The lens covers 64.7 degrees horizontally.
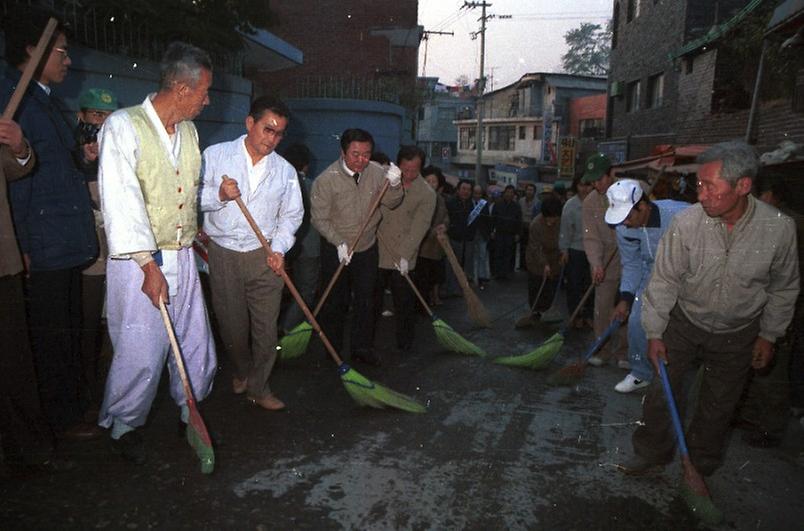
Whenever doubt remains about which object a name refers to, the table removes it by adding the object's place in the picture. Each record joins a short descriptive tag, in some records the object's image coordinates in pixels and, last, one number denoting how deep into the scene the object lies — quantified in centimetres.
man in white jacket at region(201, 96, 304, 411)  398
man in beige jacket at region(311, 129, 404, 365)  530
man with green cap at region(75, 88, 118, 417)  377
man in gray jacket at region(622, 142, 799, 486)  313
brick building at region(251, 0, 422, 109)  2273
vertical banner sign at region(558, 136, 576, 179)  2523
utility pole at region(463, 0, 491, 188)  3063
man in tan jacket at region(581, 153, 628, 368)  587
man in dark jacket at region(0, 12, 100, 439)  318
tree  6041
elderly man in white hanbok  304
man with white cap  446
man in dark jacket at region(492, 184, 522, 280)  1139
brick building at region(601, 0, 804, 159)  1150
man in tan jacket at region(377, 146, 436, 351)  596
